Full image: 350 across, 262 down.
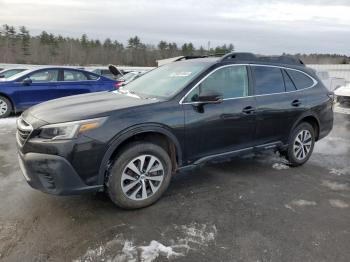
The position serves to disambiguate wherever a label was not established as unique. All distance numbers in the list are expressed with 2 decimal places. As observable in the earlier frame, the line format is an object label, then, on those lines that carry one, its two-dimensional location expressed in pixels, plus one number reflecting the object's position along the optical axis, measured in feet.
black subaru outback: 10.71
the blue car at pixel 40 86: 29.84
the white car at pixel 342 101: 31.42
